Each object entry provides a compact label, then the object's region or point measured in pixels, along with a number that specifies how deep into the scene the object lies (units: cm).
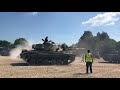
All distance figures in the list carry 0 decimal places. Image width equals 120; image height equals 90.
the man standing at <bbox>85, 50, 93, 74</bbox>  655
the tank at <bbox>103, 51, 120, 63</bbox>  1160
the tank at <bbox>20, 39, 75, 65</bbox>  937
